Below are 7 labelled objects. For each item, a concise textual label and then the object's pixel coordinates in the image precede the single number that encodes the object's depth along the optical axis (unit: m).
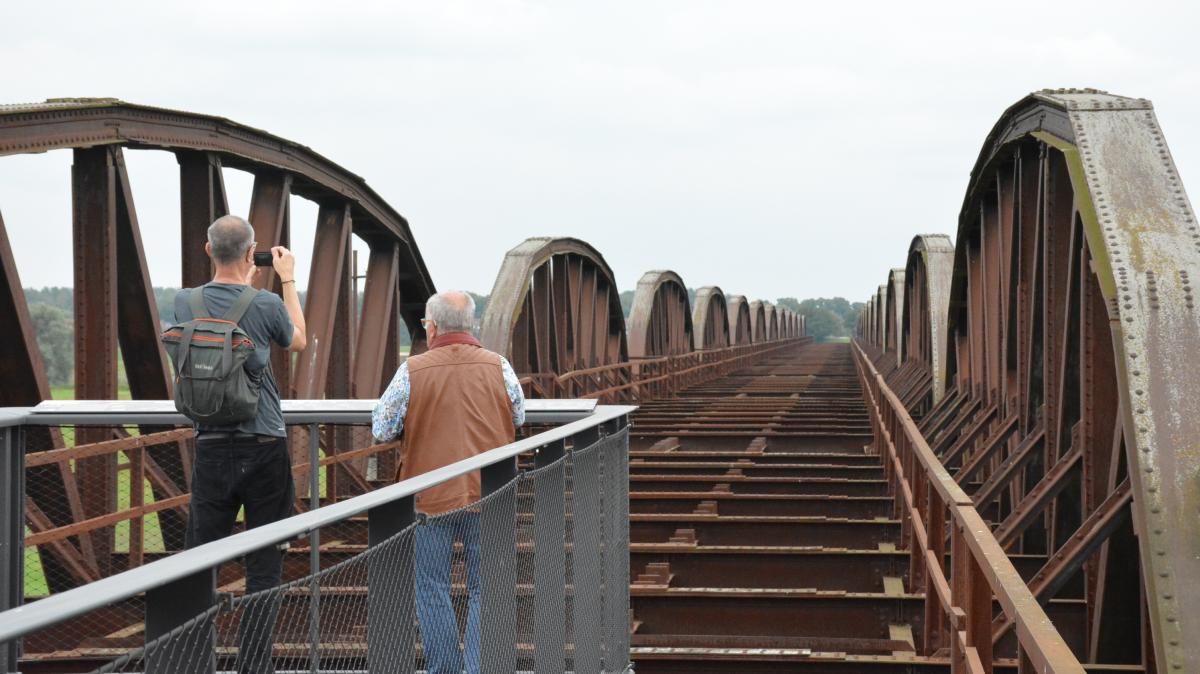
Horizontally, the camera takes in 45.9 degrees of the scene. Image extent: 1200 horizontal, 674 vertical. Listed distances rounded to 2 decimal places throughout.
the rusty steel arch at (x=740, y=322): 61.31
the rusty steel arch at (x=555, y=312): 17.97
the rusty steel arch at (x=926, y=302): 17.89
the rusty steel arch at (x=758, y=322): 76.81
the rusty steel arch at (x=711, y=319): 45.25
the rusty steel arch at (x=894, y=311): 31.62
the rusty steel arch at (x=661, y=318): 30.59
